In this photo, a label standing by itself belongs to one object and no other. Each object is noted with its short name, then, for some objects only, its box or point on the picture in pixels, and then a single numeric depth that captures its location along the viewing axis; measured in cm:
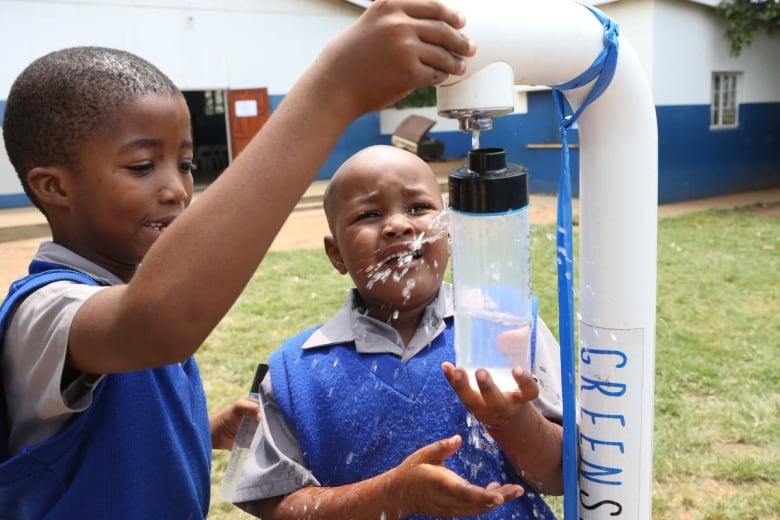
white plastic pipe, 101
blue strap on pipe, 99
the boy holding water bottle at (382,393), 128
